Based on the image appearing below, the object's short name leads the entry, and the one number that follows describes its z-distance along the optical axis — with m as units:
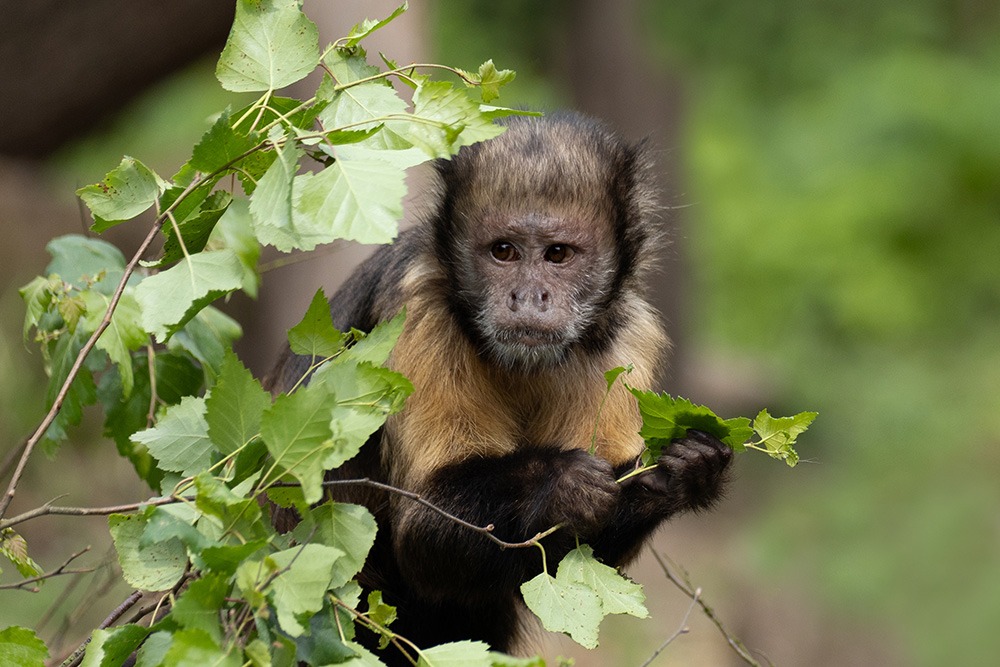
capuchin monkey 7.17
